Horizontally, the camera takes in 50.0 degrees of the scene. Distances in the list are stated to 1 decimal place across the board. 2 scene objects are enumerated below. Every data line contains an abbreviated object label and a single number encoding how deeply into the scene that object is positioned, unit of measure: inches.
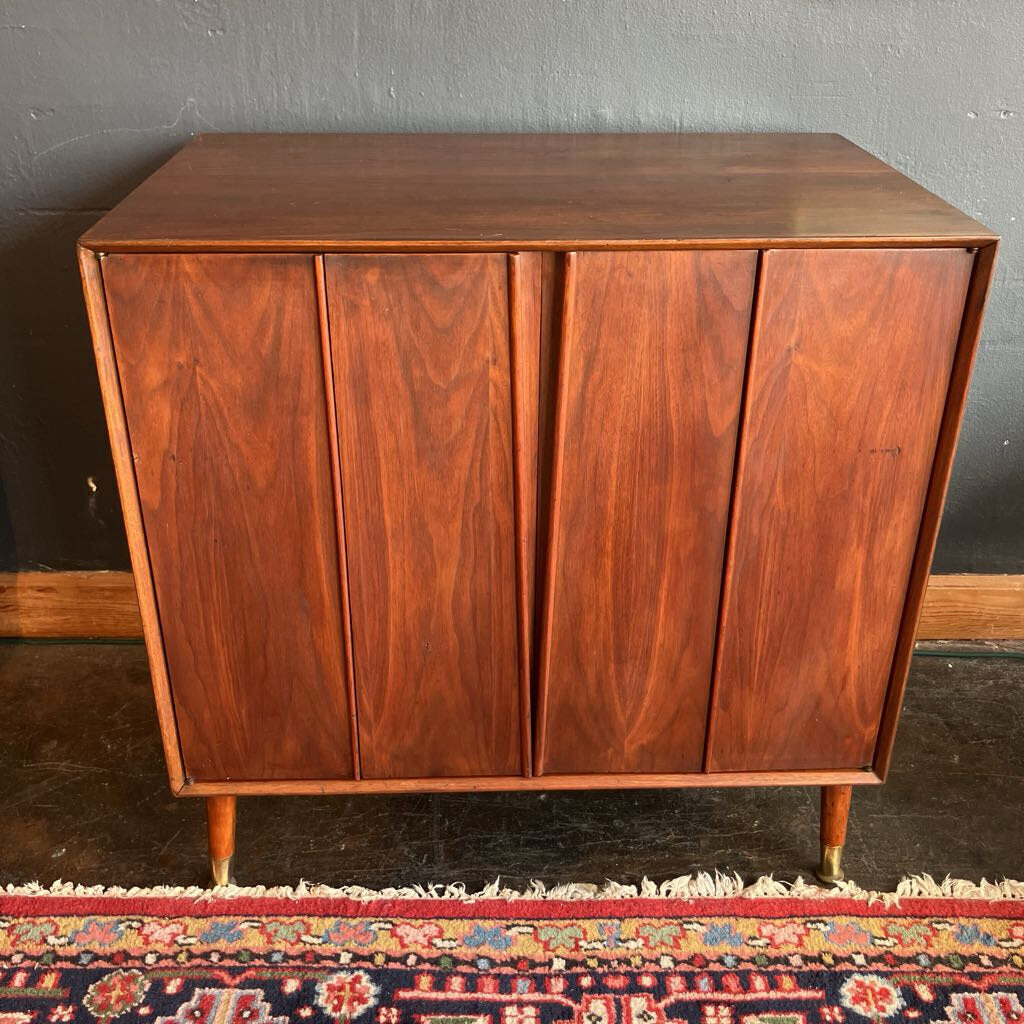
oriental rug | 56.0
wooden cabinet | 47.1
